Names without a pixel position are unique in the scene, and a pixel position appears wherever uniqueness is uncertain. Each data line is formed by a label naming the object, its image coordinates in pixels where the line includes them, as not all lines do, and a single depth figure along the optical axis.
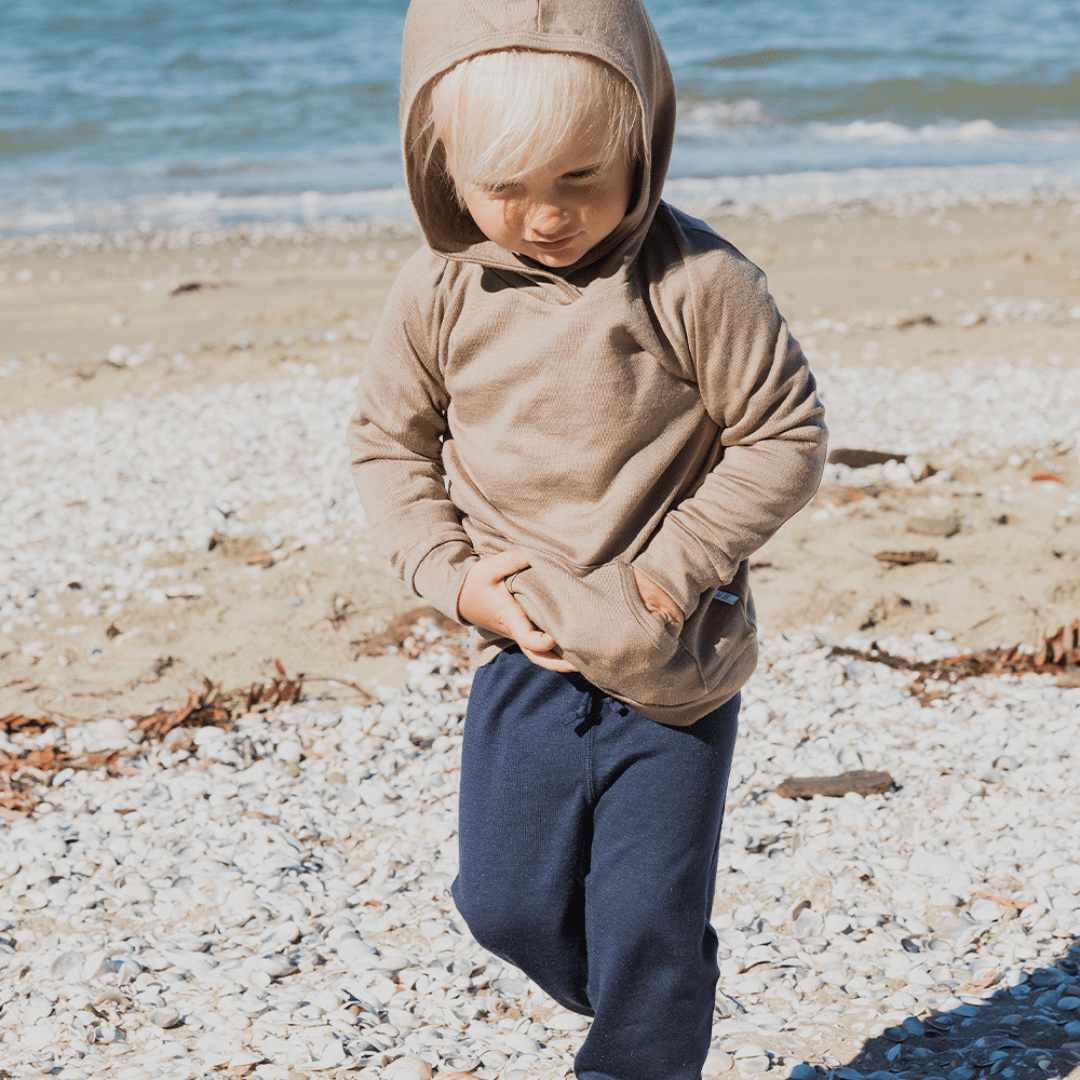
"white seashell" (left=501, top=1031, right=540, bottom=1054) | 2.63
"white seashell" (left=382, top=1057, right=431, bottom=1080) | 2.51
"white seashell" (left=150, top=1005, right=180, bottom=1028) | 2.70
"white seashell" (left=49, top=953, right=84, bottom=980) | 2.86
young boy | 1.77
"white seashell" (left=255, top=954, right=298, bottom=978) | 2.87
